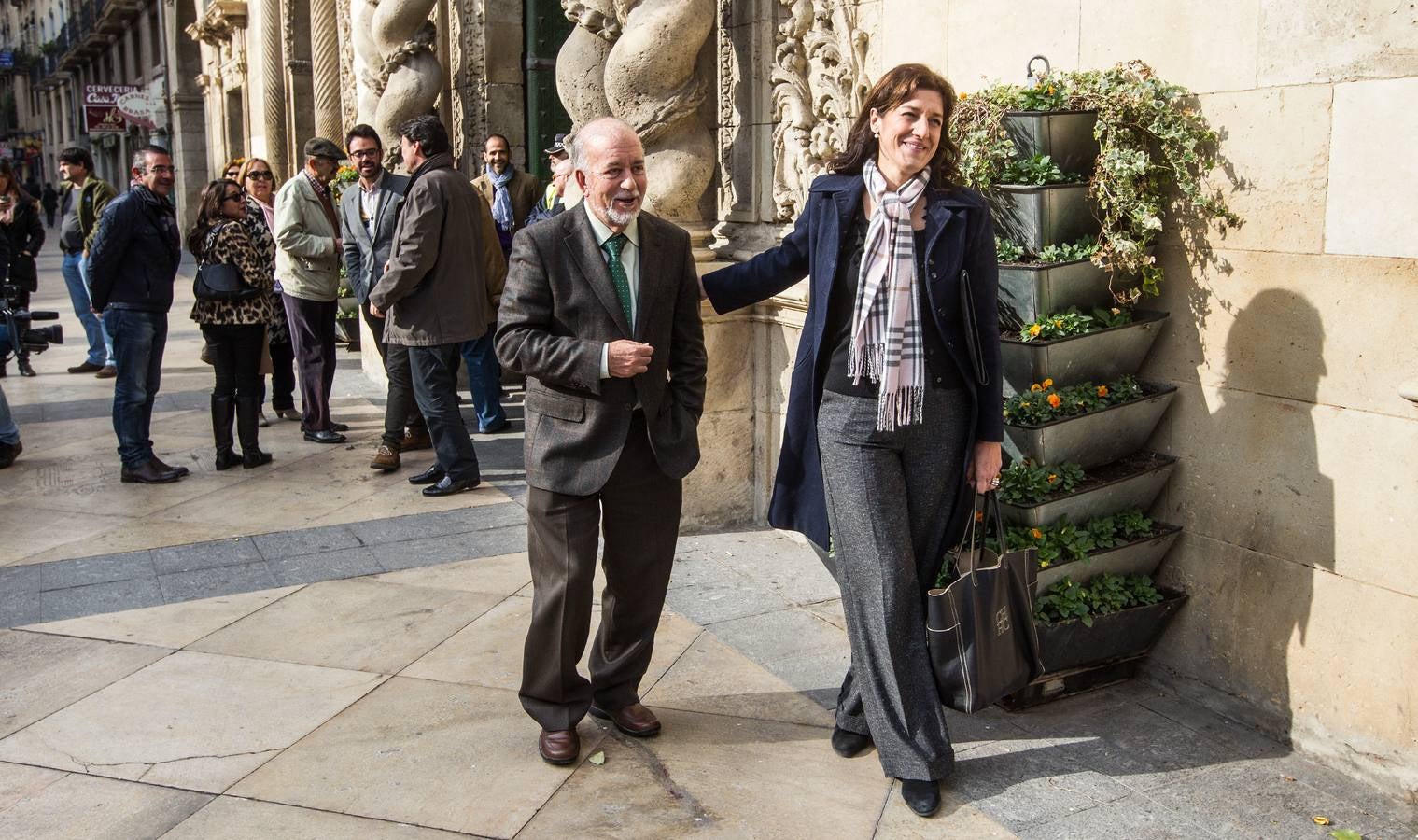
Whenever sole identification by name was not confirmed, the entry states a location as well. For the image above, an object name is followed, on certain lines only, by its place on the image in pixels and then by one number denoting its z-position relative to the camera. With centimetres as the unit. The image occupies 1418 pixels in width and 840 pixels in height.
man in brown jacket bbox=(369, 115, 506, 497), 662
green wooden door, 1023
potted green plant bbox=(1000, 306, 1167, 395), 400
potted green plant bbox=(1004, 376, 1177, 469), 397
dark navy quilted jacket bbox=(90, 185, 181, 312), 697
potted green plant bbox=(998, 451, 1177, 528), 398
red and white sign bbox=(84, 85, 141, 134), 2803
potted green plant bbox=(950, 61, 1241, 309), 396
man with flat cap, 822
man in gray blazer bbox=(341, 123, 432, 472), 729
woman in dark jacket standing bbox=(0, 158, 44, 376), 1088
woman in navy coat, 341
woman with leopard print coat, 746
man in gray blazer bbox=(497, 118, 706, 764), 354
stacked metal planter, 403
